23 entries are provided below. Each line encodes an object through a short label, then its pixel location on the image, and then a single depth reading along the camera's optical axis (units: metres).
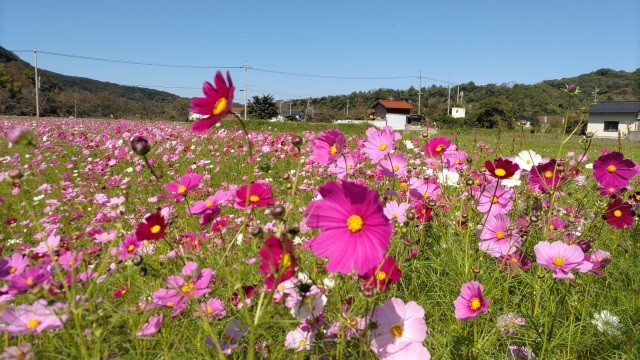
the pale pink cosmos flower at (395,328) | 0.74
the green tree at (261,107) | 40.78
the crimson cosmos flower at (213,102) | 0.66
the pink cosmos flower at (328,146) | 0.95
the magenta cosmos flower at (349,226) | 0.60
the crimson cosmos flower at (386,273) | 0.76
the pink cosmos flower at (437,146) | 1.46
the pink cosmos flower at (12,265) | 0.97
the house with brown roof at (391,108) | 53.09
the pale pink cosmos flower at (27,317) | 0.71
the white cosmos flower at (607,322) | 1.08
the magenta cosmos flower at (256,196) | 0.97
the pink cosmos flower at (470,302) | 0.94
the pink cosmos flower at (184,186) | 1.09
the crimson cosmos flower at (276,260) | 0.59
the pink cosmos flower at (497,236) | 1.19
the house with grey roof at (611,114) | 30.59
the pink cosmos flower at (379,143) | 1.26
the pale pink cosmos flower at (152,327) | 0.97
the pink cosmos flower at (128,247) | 1.24
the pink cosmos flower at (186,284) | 0.84
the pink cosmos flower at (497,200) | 1.32
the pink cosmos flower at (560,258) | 0.94
